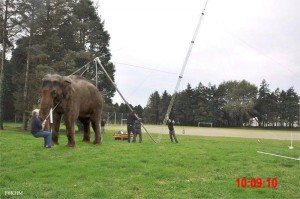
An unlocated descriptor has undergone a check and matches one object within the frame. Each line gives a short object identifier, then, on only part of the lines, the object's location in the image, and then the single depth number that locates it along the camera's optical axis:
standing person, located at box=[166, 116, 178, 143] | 21.56
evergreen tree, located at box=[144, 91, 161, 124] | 106.31
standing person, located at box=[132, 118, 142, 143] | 21.41
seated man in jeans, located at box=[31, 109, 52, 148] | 12.47
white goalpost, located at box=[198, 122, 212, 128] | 91.72
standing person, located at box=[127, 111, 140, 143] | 20.78
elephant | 12.52
